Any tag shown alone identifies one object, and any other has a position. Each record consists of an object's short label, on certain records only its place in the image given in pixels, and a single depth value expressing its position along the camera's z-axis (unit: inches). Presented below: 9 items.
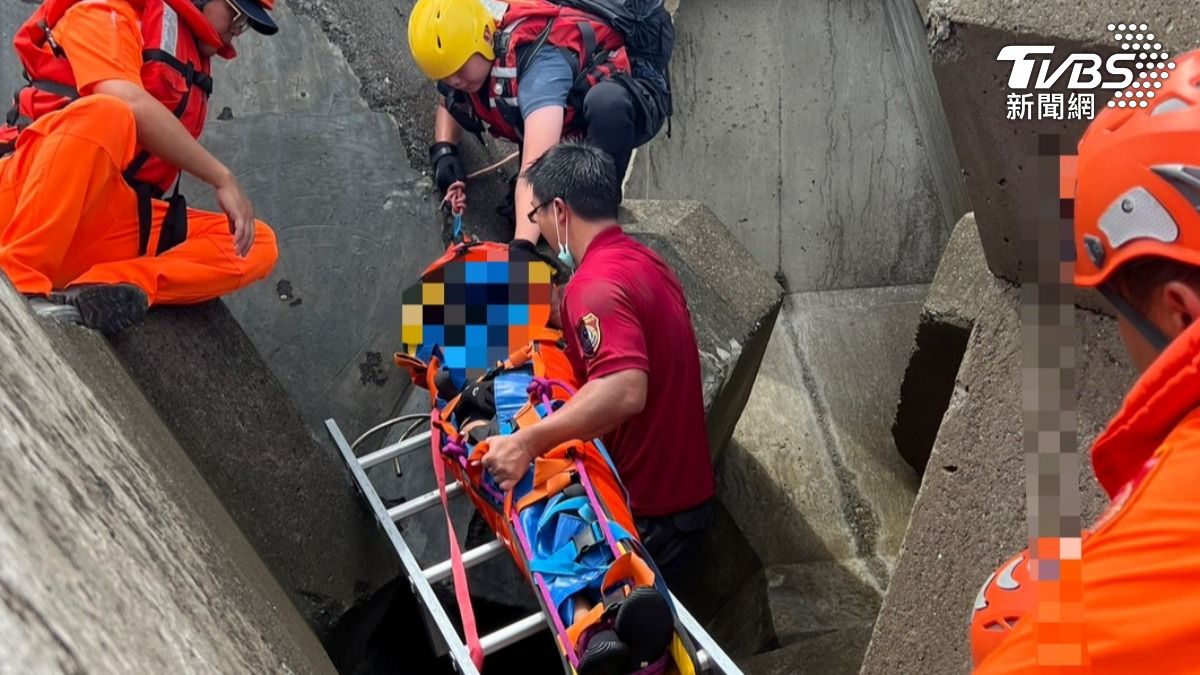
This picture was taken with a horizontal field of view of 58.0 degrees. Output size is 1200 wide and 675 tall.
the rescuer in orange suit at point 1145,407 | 41.5
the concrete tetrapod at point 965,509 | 96.9
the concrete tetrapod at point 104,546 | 45.1
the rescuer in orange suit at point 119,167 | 116.4
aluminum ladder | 107.5
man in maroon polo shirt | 108.9
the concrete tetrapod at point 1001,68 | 80.5
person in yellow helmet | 149.8
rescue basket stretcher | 96.7
